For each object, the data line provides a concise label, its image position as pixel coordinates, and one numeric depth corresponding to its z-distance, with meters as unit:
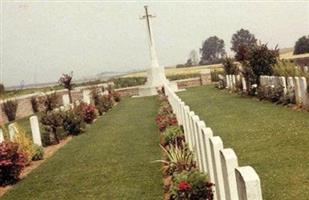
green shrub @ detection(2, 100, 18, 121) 28.58
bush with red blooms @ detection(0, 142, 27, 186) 10.47
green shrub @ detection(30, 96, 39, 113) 32.22
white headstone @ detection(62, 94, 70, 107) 23.02
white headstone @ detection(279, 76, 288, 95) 18.03
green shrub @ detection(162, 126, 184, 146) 11.60
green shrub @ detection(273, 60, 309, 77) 18.10
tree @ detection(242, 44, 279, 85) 22.88
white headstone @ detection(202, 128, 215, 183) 5.87
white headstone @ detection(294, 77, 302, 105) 16.08
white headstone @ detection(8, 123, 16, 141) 12.82
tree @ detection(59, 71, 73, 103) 25.69
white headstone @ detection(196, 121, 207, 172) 6.77
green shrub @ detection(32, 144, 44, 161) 13.04
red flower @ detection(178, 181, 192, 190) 6.18
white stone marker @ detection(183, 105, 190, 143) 9.91
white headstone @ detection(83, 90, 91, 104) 23.86
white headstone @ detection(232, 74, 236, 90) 29.25
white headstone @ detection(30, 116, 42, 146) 13.56
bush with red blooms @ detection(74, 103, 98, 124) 19.80
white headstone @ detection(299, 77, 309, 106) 15.48
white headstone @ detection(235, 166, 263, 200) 3.11
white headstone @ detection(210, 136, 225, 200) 4.93
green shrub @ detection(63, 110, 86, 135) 17.38
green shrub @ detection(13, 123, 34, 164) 12.02
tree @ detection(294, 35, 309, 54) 74.25
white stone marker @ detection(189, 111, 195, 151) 8.55
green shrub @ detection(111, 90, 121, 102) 33.90
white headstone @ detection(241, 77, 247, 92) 25.43
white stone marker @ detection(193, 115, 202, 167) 7.65
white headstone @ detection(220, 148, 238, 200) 3.98
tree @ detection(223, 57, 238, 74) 34.22
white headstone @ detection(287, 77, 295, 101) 17.05
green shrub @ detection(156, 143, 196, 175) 8.45
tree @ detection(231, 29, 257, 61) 25.09
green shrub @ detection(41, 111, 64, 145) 15.99
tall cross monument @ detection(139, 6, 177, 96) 39.03
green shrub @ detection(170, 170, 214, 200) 6.17
